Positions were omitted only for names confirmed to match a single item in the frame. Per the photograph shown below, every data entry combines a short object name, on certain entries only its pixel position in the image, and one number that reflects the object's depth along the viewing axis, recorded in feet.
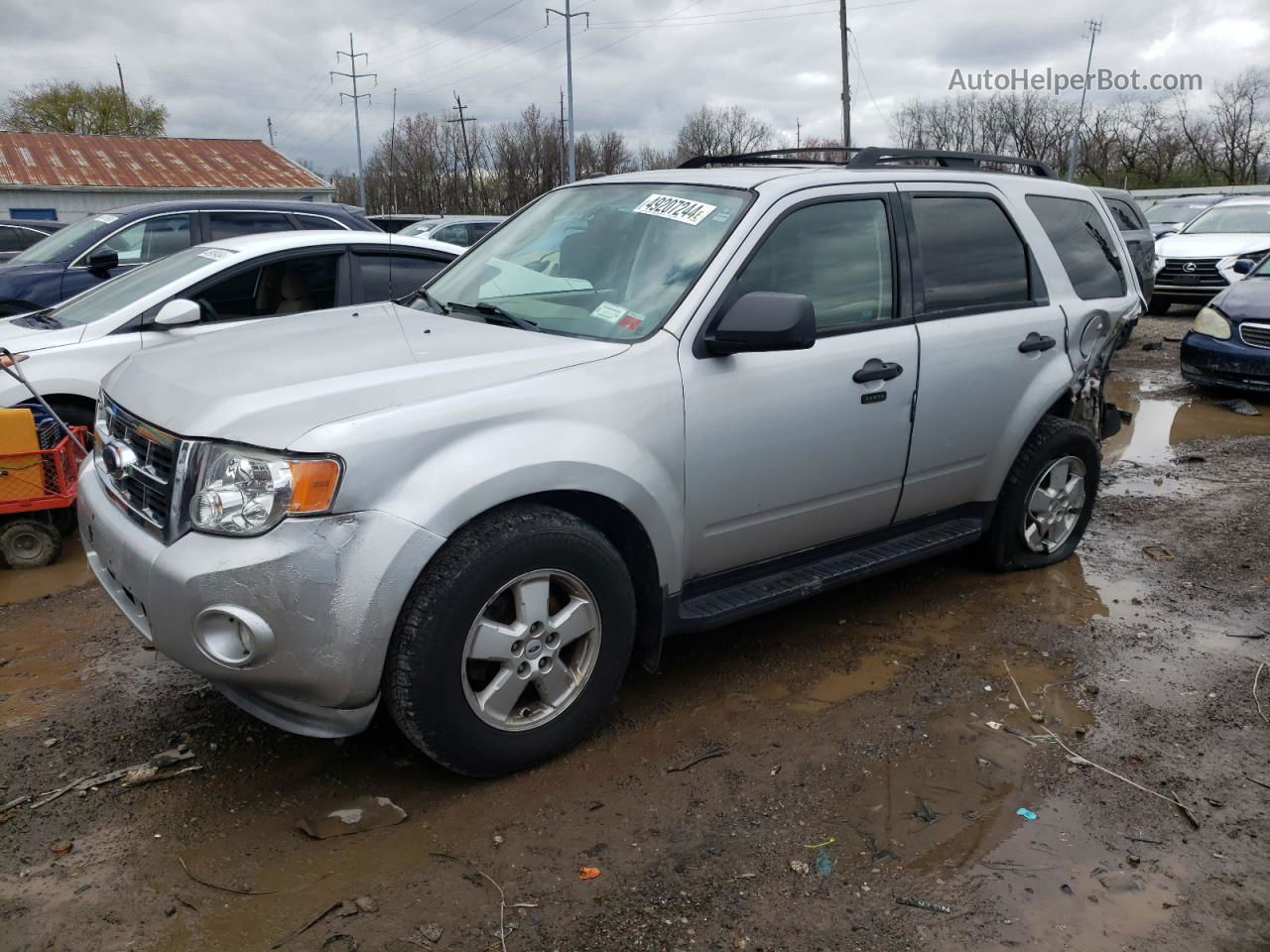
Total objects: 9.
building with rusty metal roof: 111.65
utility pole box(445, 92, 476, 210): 182.91
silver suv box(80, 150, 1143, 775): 8.68
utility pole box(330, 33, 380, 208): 151.64
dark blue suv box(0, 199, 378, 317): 24.12
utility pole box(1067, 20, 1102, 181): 154.85
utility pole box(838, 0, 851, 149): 100.96
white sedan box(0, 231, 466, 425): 17.37
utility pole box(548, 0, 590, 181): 118.83
